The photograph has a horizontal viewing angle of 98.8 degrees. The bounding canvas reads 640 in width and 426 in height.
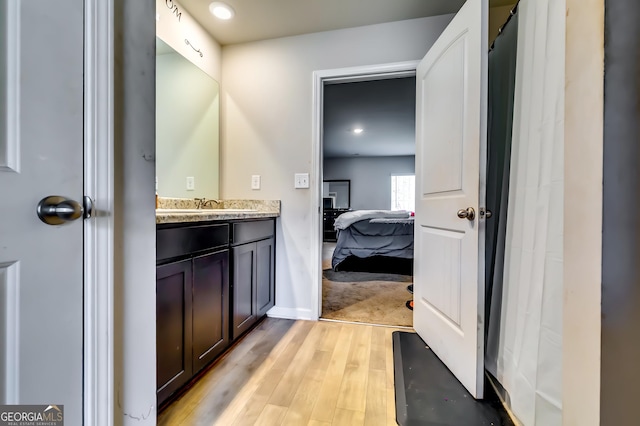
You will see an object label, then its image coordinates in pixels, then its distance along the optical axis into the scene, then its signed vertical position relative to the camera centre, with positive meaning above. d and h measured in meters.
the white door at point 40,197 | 0.51 +0.02
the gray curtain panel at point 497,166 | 1.36 +0.25
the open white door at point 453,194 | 1.28 +0.09
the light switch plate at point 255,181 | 2.26 +0.23
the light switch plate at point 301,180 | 2.15 +0.23
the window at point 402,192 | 7.70 +0.52
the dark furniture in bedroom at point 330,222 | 7.40 -0.35
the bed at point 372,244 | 3.87 -0.49
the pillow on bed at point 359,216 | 3.95 -0.09
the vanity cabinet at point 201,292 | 1.09 -0.42
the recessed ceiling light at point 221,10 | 1.83 +1.36
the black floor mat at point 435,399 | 1.13 -0.86
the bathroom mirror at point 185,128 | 1.80 +0.59
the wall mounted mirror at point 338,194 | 8.09 +0.46
